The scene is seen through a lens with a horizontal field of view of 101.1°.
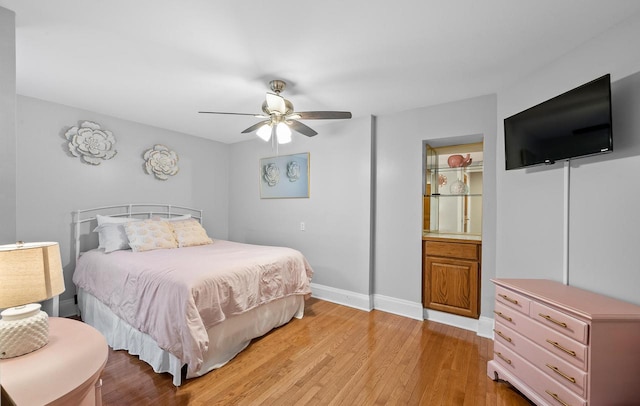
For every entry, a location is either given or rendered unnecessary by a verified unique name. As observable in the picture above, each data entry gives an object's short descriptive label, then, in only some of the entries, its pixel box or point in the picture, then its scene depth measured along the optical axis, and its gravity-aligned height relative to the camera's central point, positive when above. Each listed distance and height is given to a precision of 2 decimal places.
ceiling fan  2.25 +0.78
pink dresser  1.40 -0.83
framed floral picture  3.87 +0.40
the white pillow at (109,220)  3.08 -0.23
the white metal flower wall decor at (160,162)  3.68 +0.56
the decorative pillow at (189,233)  3.30 -0.42
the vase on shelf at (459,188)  3.17 +0.20
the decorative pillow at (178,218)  3.69 -0.24
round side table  0.89 -0.66
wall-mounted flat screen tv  1.59 +0.55
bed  1.90 -0.75
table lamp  1.05 -0.38
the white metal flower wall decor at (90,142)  3.01 +0.68
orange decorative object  3.15 +0.53
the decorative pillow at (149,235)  2.90 -0.40
